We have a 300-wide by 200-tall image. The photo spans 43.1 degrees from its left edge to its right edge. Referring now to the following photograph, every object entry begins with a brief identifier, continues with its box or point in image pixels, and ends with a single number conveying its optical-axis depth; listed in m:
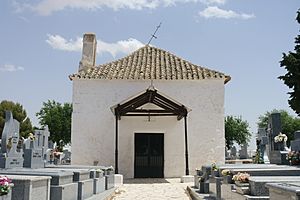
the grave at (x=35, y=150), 12.34
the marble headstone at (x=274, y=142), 13.40
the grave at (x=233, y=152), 27.69
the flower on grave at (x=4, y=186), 5.39
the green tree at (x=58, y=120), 38.28
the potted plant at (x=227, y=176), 8.59
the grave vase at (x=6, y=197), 5.52
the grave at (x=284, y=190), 4.42
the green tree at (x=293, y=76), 18.50
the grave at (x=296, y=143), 12.44
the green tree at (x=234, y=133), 41.62
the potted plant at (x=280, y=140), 13.39
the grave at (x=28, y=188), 6.14
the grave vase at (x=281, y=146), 13.63
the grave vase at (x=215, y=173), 10.53
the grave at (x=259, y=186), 6.43
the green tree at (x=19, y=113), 41.28
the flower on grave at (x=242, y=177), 7.31
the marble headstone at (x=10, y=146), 11.55
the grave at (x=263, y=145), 15.29
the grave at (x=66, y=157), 22.19
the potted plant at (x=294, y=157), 11.65
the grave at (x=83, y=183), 9.65
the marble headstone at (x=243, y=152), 25.51
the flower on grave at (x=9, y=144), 11.94
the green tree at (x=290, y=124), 47.16
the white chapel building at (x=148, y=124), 20.05
